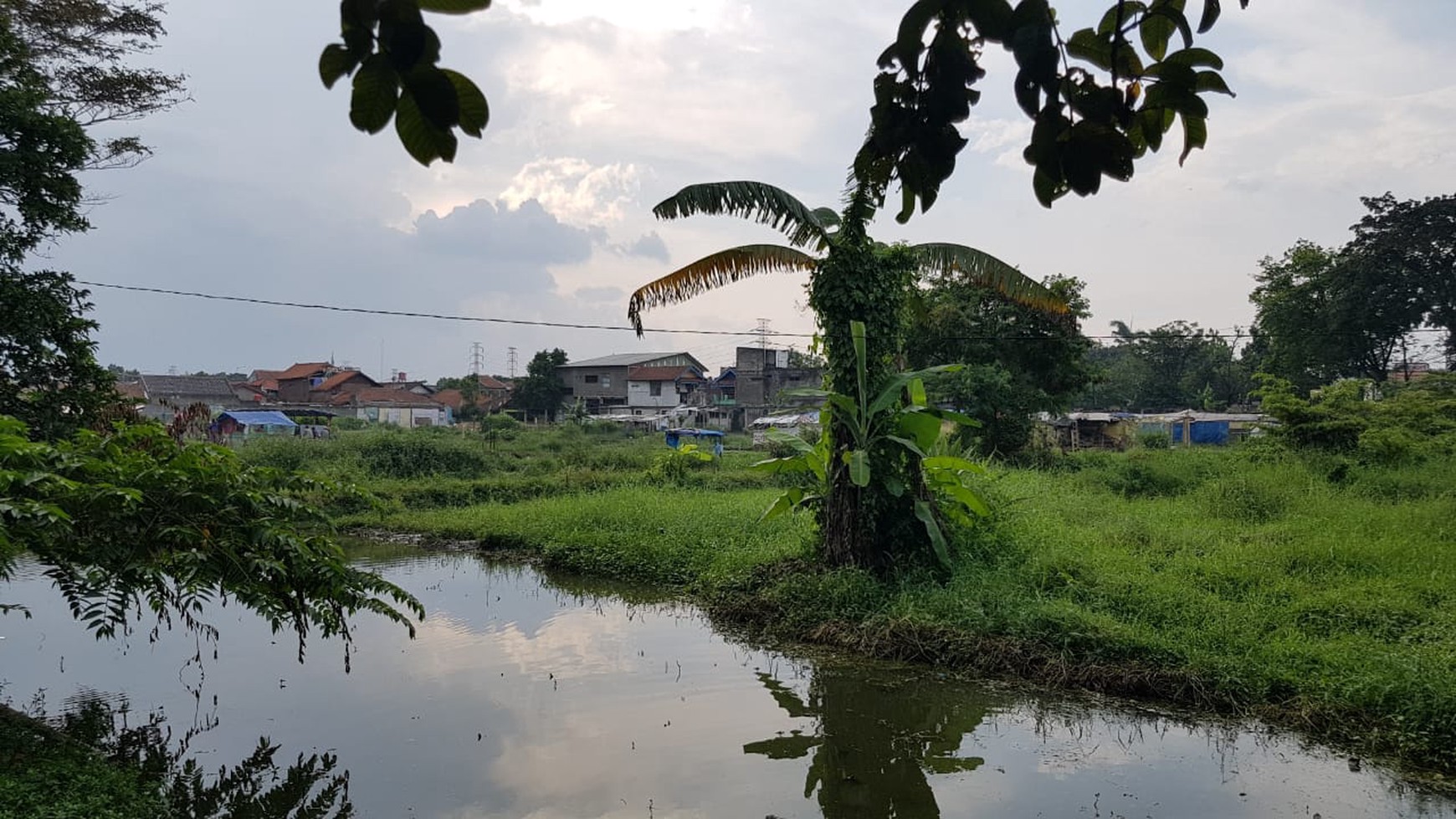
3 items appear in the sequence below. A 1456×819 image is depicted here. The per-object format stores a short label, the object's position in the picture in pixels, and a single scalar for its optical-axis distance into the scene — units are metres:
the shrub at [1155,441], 19.93
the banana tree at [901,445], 7.23
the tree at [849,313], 7.53
